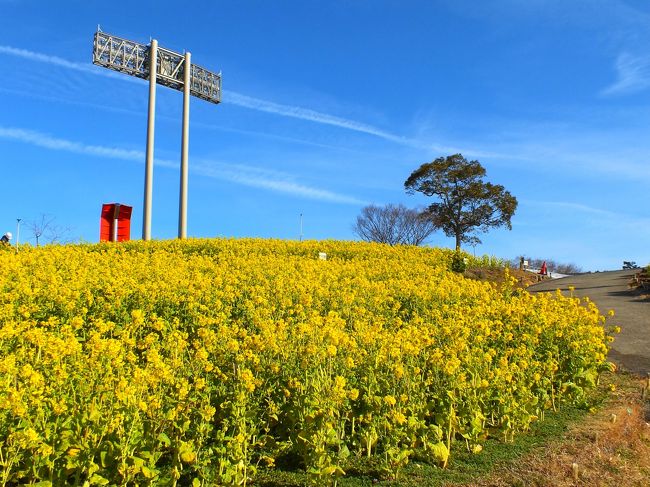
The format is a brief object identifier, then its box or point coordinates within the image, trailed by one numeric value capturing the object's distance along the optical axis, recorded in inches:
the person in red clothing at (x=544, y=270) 1067.3
